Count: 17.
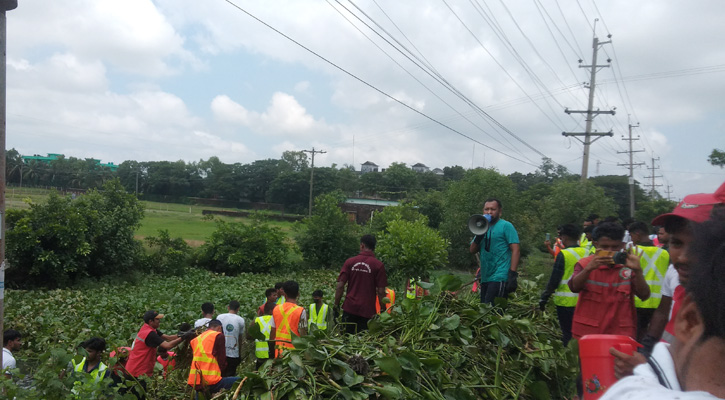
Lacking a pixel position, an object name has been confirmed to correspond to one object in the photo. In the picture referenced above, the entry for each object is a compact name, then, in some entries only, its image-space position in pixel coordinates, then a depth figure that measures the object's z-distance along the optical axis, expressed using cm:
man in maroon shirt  619
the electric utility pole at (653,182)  5752
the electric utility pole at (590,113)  2746
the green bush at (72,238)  1858
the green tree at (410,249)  1073
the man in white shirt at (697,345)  111
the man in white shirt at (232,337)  676
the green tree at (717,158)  2092
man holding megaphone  563
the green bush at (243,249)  2608
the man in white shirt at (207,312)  732
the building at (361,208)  4859
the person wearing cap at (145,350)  607
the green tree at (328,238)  2753
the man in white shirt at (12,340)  633
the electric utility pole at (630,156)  4597
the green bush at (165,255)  2369
